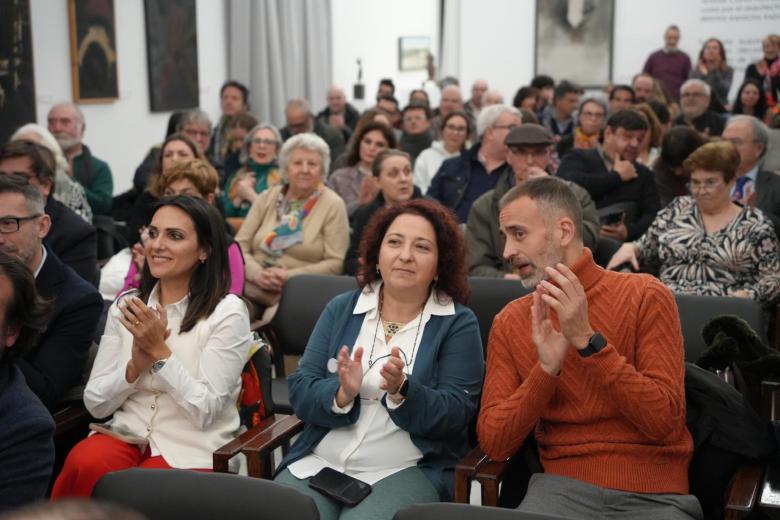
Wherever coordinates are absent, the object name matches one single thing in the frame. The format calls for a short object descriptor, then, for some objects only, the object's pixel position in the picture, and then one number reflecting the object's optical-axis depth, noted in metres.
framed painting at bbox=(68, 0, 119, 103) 8.05
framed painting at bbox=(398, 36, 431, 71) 15.38
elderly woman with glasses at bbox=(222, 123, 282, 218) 5.99
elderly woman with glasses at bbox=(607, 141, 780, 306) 3.82
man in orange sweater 2.27
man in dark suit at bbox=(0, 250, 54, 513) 2.04
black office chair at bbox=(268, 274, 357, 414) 3.81
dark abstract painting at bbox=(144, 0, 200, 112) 9.21
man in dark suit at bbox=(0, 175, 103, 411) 2.94
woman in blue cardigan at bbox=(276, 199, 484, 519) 2.54
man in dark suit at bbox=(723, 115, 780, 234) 4.89
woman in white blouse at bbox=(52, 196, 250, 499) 2.75
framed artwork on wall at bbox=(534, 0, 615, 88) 12.53
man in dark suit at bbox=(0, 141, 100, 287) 3.76
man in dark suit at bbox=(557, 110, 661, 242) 5.08
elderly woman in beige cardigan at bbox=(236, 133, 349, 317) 4.63
